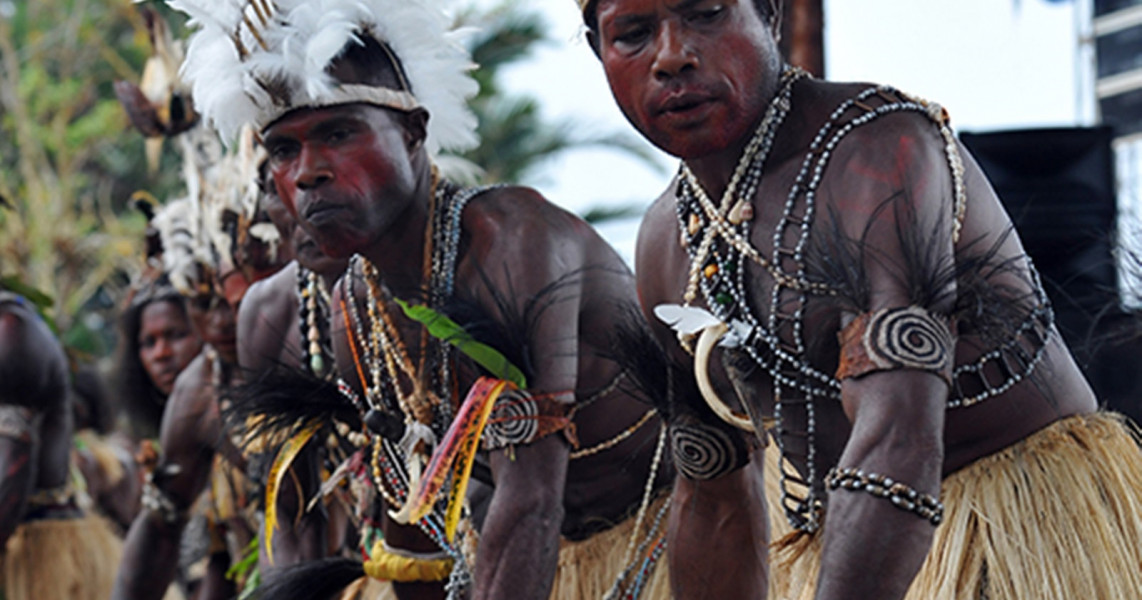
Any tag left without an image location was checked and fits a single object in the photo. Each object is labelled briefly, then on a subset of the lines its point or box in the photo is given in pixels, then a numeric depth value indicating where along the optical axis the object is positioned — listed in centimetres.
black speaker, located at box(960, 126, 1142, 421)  1024
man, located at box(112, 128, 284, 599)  1210
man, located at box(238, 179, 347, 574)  899
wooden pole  1230
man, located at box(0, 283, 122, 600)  1336
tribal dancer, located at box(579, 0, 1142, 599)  493
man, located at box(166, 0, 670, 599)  687
